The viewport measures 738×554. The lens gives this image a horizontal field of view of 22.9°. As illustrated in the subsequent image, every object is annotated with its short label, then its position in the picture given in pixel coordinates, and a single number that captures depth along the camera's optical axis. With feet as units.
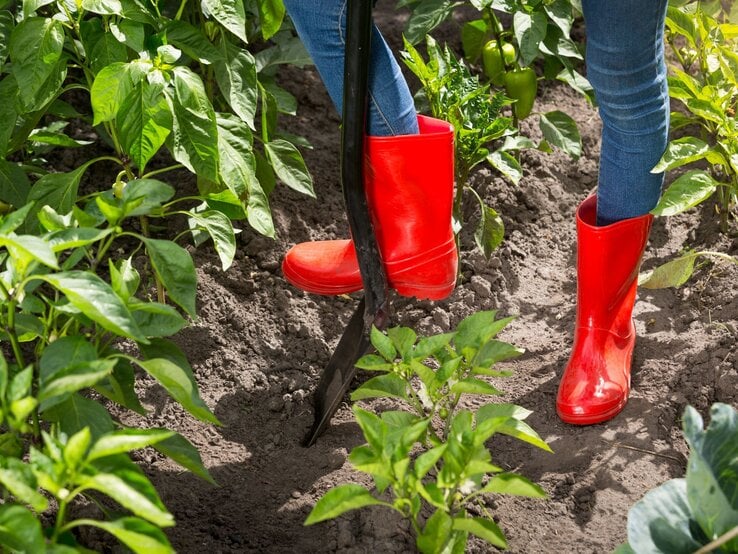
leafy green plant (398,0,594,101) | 9.98
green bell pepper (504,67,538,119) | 10.41
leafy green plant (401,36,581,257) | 9.64
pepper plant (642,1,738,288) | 9.08
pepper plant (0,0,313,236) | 8.58
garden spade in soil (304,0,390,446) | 8.40
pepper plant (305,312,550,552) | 7.50
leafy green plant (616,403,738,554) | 7.18
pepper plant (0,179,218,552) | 7.07
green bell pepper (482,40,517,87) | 10.53
